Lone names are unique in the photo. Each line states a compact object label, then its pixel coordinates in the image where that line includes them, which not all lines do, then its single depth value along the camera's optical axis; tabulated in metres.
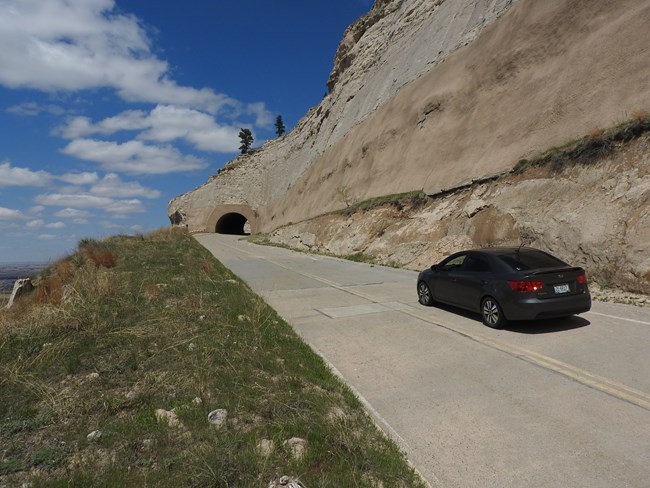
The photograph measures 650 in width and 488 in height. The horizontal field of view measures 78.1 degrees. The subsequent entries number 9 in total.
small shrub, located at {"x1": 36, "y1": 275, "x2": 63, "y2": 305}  9.14
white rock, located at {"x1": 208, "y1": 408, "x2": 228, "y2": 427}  3.84
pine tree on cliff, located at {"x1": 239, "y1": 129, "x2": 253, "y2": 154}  98.62
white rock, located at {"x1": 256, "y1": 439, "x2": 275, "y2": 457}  3.32
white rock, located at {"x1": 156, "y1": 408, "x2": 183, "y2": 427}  3.84
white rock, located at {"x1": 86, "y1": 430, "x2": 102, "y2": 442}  3.60
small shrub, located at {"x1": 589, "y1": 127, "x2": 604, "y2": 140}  12.80
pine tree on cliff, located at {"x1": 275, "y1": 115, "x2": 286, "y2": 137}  103.25
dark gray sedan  6.95
